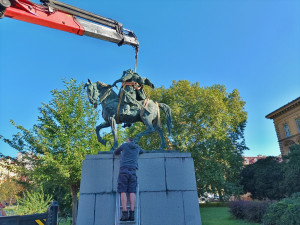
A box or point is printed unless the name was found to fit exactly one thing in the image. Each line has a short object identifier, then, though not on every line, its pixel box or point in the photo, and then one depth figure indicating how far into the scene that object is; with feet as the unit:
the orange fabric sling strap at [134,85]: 26.37
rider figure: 25.53
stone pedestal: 19.07
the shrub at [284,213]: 35.58
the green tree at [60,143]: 53.06
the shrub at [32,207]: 43.57
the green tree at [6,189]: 145.21
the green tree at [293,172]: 68.69
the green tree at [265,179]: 87.40
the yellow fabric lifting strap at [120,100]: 25.07
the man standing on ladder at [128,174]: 16.50
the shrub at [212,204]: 102.96
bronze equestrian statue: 25.11
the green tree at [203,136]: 83.71
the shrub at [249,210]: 52.58
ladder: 15.75
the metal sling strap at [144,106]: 25.48
